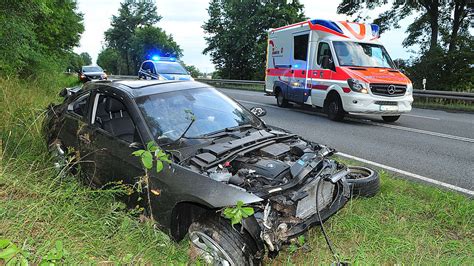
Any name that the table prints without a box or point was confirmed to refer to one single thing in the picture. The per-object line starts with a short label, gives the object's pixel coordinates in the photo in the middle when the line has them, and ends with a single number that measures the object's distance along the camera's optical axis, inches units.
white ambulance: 357.7
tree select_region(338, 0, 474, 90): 741.3
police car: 582.6
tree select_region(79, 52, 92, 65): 5076.3
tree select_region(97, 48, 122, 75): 2886.3
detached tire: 157.8
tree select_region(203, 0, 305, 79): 1438.2
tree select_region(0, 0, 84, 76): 286.5
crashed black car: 101.8
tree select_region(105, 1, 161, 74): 2829.7
